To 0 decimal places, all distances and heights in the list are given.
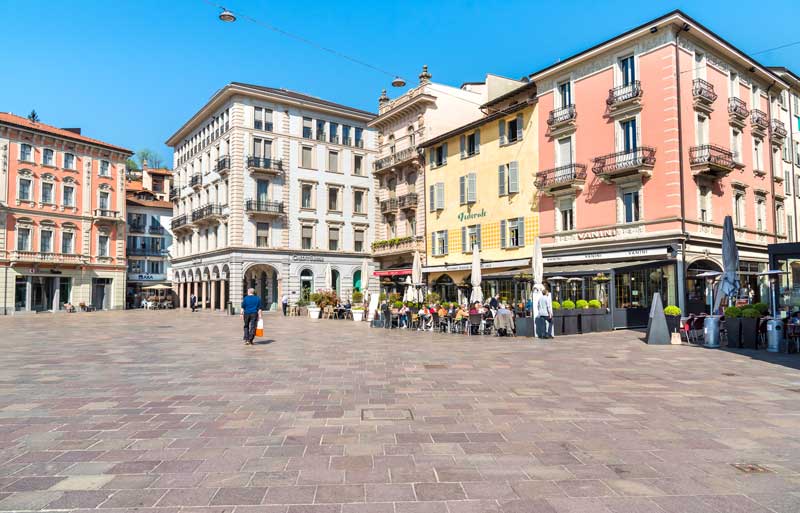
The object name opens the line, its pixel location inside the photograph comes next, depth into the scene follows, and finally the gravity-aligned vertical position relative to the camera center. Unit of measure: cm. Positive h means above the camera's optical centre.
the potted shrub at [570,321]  1892 -117
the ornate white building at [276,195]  4394 +817
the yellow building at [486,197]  2944 +546
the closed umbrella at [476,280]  2152 +33
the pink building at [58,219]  4356 +614
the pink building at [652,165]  2312 +567
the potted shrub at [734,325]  1416 -100
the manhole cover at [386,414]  639 -153
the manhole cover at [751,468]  455 -156
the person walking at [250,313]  1493 -67
